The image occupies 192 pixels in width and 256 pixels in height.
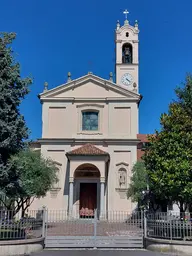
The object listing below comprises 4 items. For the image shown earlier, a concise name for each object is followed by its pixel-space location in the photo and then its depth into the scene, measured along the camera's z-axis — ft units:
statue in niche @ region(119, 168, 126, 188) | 71.65
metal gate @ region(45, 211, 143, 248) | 36.17
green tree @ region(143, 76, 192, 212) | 35.07
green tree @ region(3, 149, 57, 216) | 52.98
